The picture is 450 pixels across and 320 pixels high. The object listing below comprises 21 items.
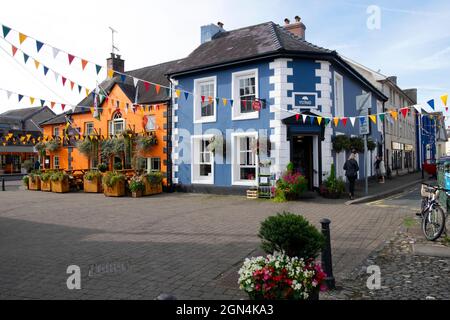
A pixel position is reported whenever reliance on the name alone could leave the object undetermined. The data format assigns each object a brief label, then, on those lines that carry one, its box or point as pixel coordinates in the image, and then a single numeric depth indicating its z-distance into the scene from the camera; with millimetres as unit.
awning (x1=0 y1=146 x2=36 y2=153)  38684
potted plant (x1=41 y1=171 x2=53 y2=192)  18734
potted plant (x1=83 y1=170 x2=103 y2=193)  17219
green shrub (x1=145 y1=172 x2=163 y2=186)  15609
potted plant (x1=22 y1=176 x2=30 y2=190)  20509
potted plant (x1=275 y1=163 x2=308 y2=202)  12305
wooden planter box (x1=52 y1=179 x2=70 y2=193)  18031
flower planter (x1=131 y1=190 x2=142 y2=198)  14992
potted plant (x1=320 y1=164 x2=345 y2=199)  12789
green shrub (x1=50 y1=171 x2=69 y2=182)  18047
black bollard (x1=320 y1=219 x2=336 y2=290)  4188
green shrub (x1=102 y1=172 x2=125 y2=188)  15336
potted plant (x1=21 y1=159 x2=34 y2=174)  35000
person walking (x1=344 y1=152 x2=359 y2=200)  12439
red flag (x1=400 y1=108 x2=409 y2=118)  11516
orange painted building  17672
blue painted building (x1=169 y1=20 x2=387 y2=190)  13500
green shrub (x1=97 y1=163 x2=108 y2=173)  20125
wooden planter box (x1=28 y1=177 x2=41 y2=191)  19781
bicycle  6156
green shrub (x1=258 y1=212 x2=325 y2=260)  3840
